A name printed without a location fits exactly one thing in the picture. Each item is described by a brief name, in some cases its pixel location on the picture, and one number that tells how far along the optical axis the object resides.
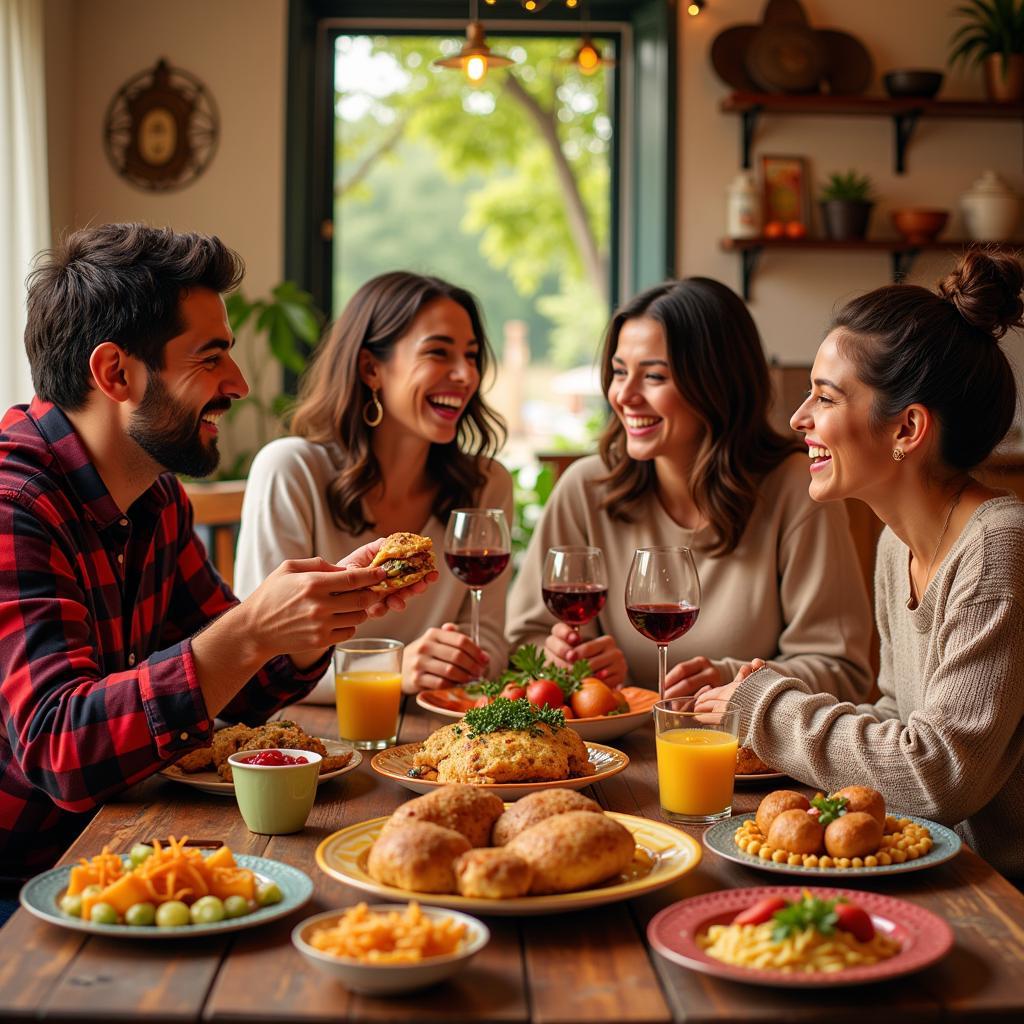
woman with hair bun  1.62
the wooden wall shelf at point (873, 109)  4.79
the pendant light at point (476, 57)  3.26
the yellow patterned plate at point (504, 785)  1.58
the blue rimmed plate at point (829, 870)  1.33
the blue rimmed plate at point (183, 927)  1.16
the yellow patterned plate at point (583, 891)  1.20
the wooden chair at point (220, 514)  3.79
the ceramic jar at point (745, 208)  4.83
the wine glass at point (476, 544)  2.09
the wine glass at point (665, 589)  1.82
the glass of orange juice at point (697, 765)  1.56
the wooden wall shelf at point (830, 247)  4.84
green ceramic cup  1.48
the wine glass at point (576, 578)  1.99
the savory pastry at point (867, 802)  1.41
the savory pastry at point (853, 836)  1.36
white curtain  4.09
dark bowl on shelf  4.76
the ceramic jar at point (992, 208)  4.84
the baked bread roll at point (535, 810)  1.31
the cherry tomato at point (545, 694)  1.92
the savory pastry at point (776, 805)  1.43
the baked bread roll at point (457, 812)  1.30
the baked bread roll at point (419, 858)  1.23
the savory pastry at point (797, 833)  1.36
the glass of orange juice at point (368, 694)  1.94
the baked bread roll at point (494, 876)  1.21
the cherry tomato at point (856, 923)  1.13
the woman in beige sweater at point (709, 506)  2.55
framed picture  4.94
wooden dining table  1.05
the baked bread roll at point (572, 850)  1.23
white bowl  1.05
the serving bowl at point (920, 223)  4.80
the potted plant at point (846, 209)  4.83
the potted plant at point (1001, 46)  4.83
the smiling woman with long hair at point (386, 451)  2.67
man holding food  1.59
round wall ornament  4.93
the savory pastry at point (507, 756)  1.60
